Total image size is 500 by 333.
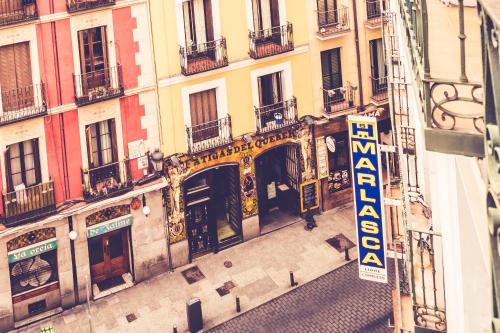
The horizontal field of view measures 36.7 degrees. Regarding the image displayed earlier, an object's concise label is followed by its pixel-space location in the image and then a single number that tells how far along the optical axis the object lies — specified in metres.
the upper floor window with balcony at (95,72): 31.27
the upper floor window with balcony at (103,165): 32.09
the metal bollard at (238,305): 32.00
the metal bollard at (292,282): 33.54
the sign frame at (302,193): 38.50
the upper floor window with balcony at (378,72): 38.28
